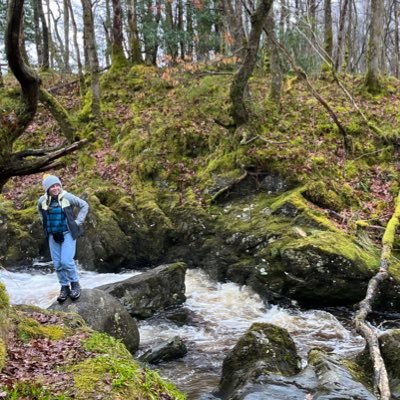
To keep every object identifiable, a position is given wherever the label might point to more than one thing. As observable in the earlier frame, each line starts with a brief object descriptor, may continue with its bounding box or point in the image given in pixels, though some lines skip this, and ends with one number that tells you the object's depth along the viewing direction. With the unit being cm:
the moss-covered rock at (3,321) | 413
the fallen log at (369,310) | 560
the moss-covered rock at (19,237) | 1252
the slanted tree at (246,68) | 1240
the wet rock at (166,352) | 749
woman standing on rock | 756
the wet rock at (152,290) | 936
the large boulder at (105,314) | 745
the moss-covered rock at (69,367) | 371
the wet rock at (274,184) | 1224
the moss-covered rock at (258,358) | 615
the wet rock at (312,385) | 536
